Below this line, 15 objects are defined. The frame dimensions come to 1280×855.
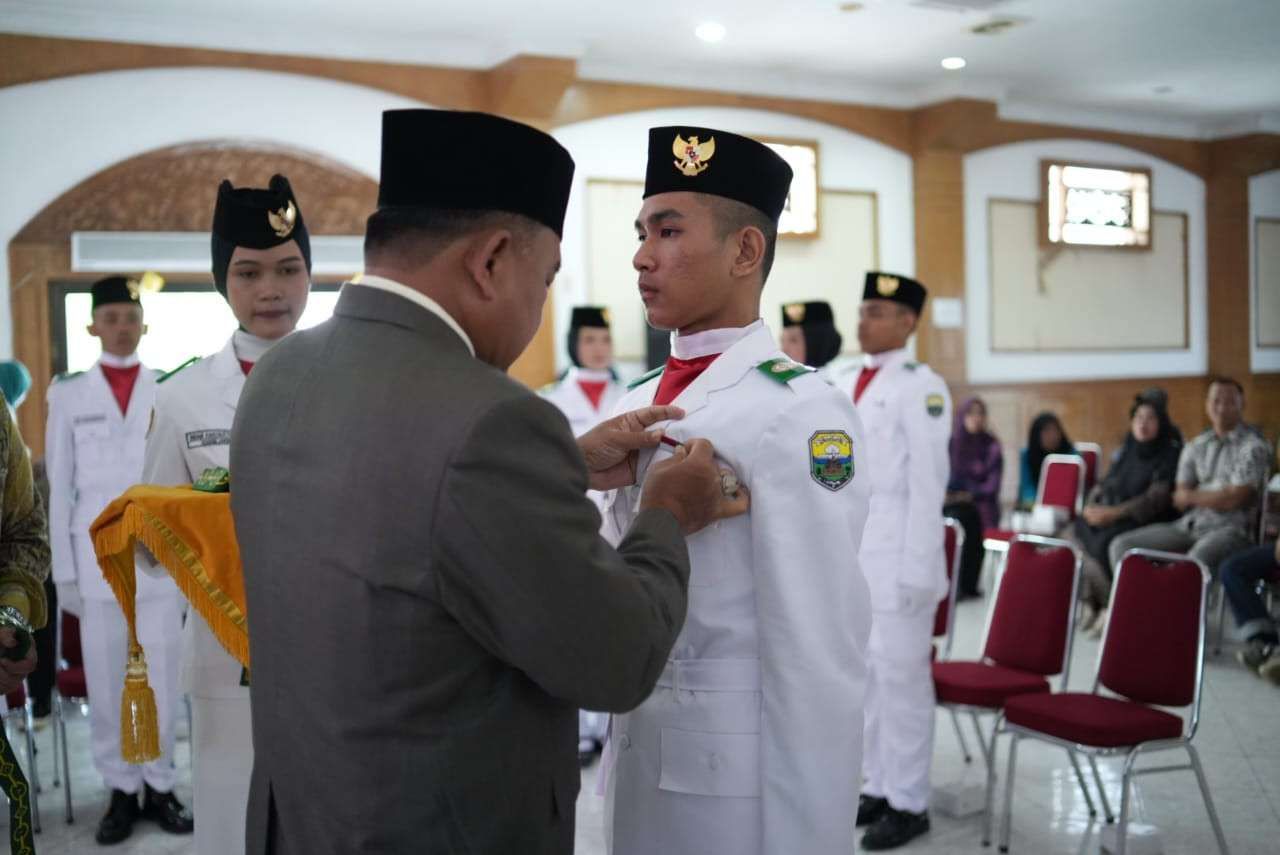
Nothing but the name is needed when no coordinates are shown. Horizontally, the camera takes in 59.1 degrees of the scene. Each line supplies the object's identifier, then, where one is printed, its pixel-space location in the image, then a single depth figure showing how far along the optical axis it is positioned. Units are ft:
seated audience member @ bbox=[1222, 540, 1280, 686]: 18.90
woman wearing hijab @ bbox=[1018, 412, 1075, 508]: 27.17
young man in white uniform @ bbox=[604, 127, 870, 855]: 5.44
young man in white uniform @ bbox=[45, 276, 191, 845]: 12.95
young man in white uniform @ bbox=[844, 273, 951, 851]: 12.13
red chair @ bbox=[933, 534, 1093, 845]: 12.34
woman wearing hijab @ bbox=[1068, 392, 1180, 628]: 22.18
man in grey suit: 3.78
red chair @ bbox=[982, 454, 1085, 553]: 24.16
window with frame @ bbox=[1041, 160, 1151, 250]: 36.94
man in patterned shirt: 20.63
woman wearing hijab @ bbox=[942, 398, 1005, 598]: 25.32
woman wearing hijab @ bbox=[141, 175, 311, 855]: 8.00
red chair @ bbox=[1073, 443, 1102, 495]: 25.41
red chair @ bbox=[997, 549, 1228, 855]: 10.79
